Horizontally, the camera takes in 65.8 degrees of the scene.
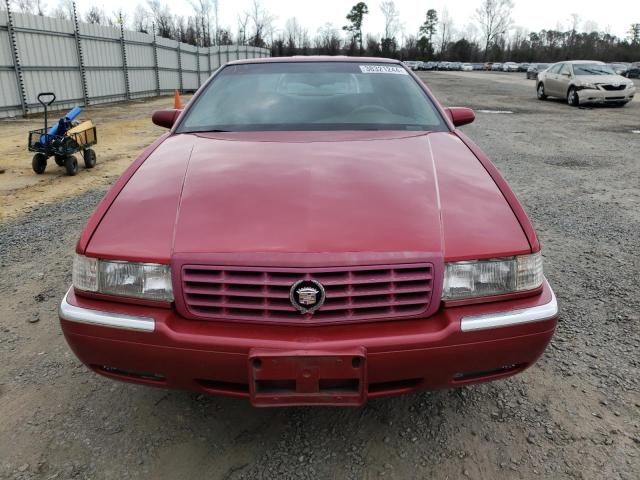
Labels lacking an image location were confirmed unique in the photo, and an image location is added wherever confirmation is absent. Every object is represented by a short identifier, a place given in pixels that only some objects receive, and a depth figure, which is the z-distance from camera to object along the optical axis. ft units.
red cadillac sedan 5.48
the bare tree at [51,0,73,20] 180.98
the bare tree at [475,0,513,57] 305.73
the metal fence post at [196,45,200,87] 84.61
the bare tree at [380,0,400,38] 314.08
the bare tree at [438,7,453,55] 312.91
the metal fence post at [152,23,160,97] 68.18
